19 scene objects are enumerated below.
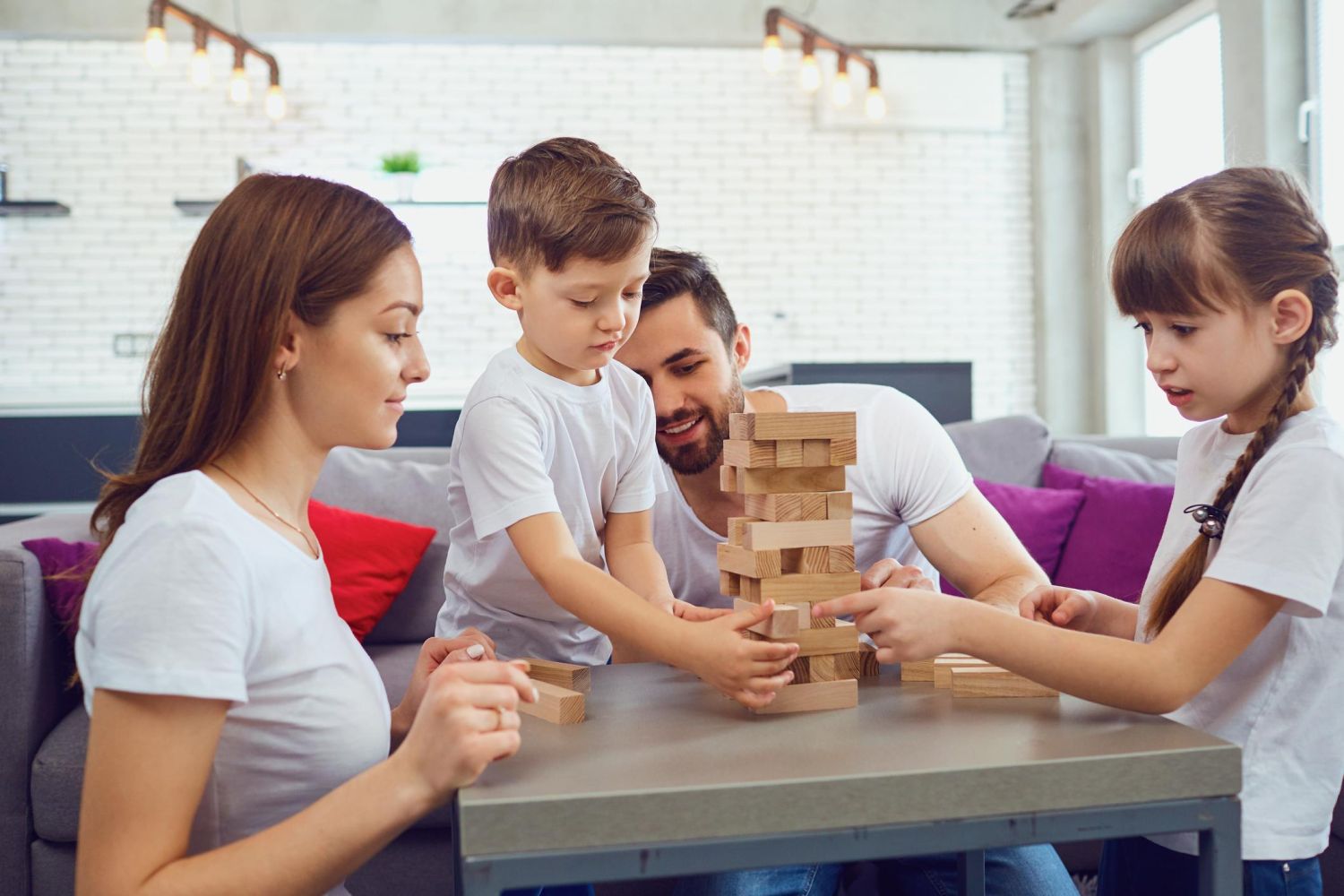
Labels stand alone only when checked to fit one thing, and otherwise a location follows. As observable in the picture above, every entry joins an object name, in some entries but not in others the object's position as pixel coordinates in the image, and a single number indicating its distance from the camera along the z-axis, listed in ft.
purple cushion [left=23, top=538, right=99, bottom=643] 7.97
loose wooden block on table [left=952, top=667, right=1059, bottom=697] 4.19
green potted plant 24.14
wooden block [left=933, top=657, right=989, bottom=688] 4.37
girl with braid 3.87
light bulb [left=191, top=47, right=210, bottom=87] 20.85
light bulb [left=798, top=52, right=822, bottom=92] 21.67
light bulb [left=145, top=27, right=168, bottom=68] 19.80
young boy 4.90
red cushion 9.70
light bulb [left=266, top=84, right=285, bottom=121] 22.41
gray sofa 7.61
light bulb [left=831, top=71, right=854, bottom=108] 22.44
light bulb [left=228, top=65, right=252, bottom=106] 21.44
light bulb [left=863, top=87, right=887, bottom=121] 23.47
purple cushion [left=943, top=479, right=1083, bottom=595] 10.23
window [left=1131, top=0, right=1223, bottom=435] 22.11
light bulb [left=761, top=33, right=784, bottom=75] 21.03
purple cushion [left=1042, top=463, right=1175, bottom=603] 9.77
